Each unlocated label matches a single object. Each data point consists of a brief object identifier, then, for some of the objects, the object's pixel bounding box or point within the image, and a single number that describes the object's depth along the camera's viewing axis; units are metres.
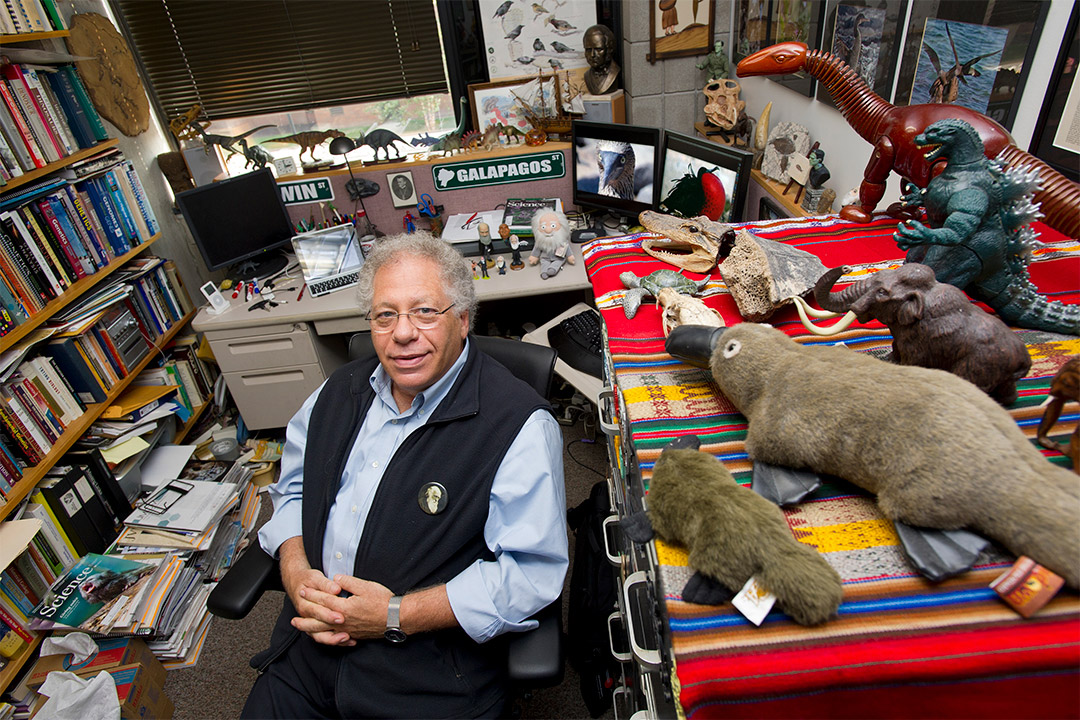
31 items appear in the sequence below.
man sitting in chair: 1.17
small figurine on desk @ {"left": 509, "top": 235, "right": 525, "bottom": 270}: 2.56
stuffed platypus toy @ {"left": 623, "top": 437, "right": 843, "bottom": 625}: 0.60
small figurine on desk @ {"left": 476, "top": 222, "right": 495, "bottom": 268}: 2.60
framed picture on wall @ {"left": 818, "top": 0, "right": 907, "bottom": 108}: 1.55
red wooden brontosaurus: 0.93
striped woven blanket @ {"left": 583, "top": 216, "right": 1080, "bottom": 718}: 0.55
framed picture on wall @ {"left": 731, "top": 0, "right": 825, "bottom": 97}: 1.99
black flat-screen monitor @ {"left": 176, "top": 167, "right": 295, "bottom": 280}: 2.59
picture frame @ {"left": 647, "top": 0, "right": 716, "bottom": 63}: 2.70
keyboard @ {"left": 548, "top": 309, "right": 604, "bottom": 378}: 2.15
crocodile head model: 1.33
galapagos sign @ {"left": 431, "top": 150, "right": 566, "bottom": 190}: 2.88
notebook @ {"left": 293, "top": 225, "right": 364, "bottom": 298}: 2.55
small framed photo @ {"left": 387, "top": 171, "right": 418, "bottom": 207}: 2.91
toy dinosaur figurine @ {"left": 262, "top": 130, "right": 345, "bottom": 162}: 2.99
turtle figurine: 1.18
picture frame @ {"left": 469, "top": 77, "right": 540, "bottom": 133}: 3.06
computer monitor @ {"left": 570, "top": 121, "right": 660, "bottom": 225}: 2.47
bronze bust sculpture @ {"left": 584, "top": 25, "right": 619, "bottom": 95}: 2.83
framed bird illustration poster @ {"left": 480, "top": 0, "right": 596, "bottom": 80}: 3.02
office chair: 1.10
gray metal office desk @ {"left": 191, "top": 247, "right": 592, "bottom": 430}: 2.41
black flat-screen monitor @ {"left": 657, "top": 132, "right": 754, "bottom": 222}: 1.95
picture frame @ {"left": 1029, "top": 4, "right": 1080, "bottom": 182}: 1.05
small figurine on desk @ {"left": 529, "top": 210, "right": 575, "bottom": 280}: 2.48
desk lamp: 2.85
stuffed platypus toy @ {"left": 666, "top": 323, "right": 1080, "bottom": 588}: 0.58
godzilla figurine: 0.85
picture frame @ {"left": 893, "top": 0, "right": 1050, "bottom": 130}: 1.14
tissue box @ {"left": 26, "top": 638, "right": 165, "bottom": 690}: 1.74
